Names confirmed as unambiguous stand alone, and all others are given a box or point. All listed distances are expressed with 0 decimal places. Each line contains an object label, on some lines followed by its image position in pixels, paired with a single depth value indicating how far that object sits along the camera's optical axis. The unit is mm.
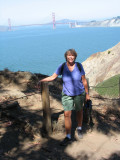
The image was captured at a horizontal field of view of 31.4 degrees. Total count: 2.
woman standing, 4000
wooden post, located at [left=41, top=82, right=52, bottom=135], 4391
